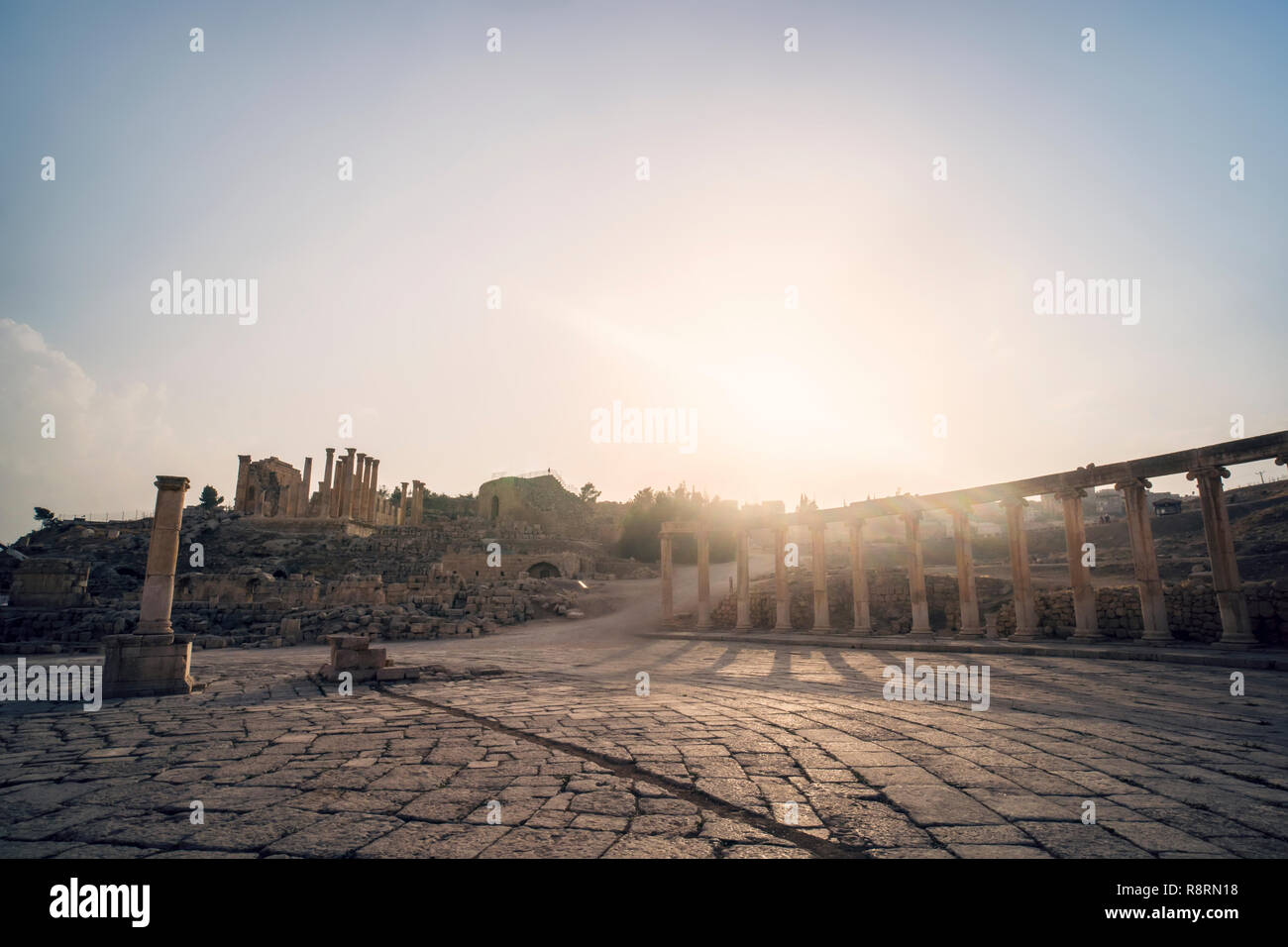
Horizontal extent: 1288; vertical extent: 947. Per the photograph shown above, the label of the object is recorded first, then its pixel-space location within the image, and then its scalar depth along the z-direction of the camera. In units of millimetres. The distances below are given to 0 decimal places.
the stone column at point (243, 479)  48031
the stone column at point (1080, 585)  14195
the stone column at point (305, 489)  47125
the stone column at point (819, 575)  19688
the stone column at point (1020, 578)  15672
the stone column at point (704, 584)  22641
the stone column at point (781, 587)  21031
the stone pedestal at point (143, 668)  8891
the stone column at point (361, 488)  47812
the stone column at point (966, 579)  17031
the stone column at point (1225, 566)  11961
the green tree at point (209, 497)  61872
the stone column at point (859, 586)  18766
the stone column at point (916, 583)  17484
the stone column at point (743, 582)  21869
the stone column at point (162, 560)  9648
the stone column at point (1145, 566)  13086
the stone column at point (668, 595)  23797
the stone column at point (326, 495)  45503
